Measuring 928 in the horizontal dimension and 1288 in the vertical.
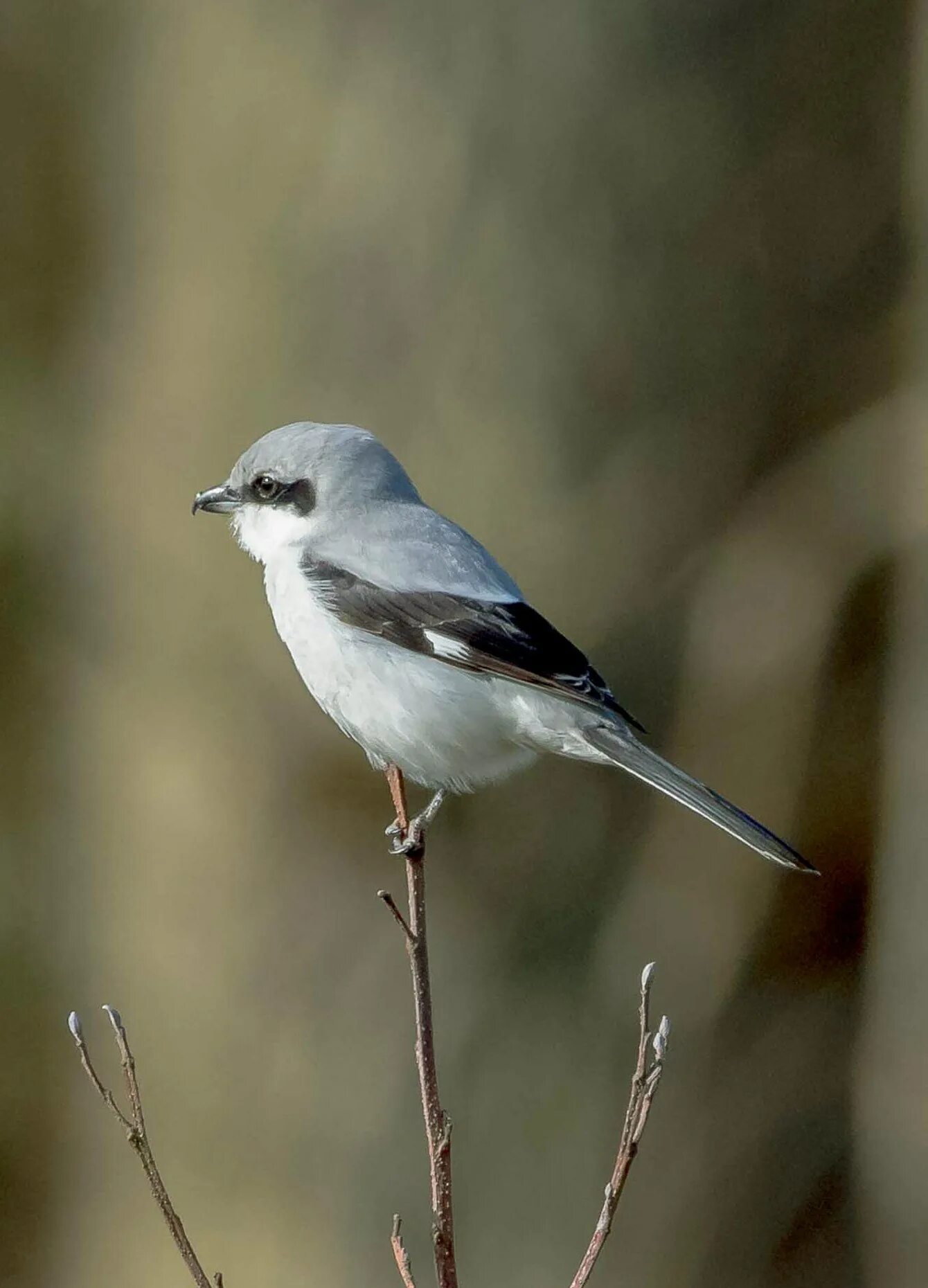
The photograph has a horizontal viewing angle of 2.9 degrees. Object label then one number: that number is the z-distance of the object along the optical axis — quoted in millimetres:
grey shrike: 5499
